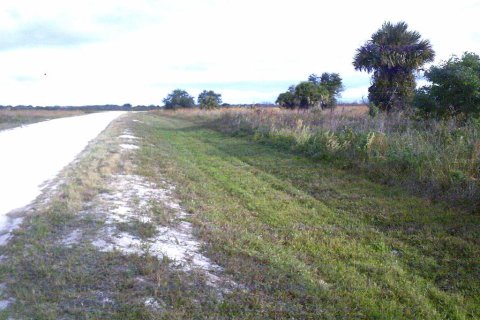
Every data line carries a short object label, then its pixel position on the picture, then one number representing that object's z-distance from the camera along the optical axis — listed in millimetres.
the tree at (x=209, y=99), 57034
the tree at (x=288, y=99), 29844
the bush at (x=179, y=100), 73562
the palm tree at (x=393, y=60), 21172
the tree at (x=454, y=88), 13227
